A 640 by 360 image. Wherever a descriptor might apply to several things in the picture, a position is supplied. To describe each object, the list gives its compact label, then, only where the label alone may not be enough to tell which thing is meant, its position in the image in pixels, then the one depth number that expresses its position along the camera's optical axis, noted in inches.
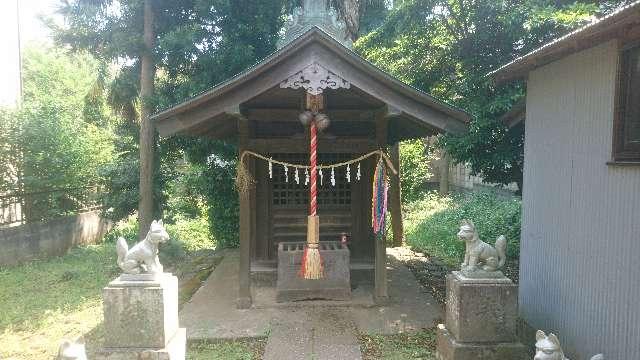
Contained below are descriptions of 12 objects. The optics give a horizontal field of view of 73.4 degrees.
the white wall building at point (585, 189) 180.5
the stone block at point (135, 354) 195.0
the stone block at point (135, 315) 197.8
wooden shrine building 250.4
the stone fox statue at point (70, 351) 146.8
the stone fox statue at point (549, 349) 148.8
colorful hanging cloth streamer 288.8
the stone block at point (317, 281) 296.8
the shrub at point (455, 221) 478.3
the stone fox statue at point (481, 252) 211.5
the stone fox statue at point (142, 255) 201.9
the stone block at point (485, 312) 206.5
